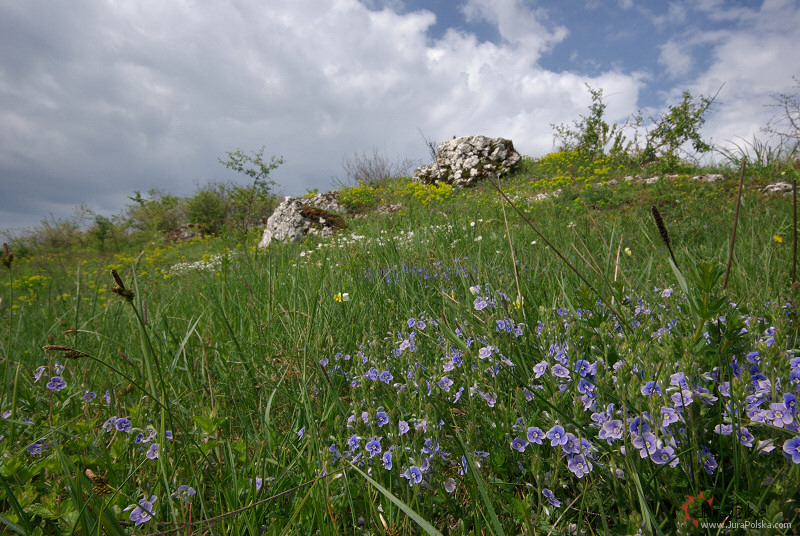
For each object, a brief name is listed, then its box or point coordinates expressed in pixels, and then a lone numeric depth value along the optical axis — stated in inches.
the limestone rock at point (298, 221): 266.7
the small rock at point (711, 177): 204.0
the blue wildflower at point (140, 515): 13.4
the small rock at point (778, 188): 162.8
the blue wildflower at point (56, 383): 17.4
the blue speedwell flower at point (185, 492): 13.9
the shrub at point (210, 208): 603.6
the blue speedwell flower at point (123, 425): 15.7
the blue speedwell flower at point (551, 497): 12.7
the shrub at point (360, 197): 294.0
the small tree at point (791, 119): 166.6
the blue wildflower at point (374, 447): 14.2
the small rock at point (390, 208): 254.7
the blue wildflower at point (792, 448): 11.2
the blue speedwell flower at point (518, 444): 13.8
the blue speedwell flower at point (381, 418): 15.3
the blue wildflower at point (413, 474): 13.4
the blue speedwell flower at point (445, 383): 15.8
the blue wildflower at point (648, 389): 12.9
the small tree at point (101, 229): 615.6
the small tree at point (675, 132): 320.2
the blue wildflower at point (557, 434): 12.7
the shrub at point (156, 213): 673.3
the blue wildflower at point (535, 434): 13.0
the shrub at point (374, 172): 518.1
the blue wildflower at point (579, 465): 12.7
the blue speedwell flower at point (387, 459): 14.1
